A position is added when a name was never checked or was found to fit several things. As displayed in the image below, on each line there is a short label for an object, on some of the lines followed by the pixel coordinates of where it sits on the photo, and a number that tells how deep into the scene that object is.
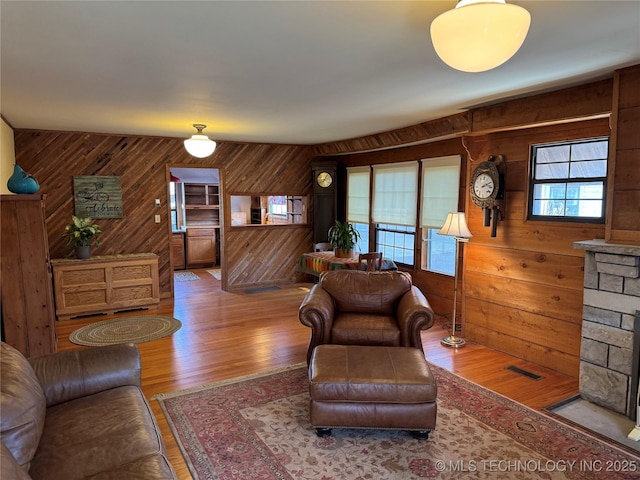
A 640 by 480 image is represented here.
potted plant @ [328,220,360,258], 5.64
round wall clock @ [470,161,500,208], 4.11
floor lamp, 4.27
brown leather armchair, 3.40
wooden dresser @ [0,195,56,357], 3.34
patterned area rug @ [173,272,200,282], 7.94
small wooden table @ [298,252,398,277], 5.32
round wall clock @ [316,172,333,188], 7.28
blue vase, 3.54
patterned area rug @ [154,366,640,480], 2.36
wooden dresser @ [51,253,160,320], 5.32
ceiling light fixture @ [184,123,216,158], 4.92
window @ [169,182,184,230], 9.16
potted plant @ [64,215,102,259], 5.54
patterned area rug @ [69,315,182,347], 4.58
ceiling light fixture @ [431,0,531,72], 1.56
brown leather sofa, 1.64
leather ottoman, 2.56
